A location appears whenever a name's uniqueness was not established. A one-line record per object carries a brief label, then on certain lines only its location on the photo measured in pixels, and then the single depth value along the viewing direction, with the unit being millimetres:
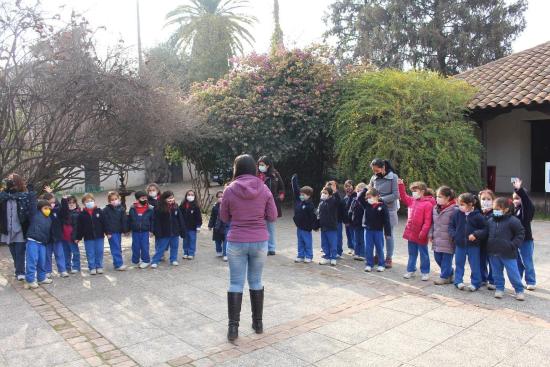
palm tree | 26000
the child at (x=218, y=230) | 7910
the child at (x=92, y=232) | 7012
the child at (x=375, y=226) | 6852
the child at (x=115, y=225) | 7164
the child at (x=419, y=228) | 6324
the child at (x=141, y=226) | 7371
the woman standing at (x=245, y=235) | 4500
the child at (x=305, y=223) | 7555
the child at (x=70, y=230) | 6996
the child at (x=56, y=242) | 6840
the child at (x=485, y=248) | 5809
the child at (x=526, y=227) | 5797
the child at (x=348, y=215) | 7711
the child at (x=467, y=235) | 5762
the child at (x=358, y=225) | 7277
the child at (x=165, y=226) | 7496
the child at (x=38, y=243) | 6449
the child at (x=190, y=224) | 8023
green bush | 11047
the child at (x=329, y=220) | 7340
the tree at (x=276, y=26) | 20467
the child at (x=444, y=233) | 6113
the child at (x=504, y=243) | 5430
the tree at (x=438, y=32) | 25016
